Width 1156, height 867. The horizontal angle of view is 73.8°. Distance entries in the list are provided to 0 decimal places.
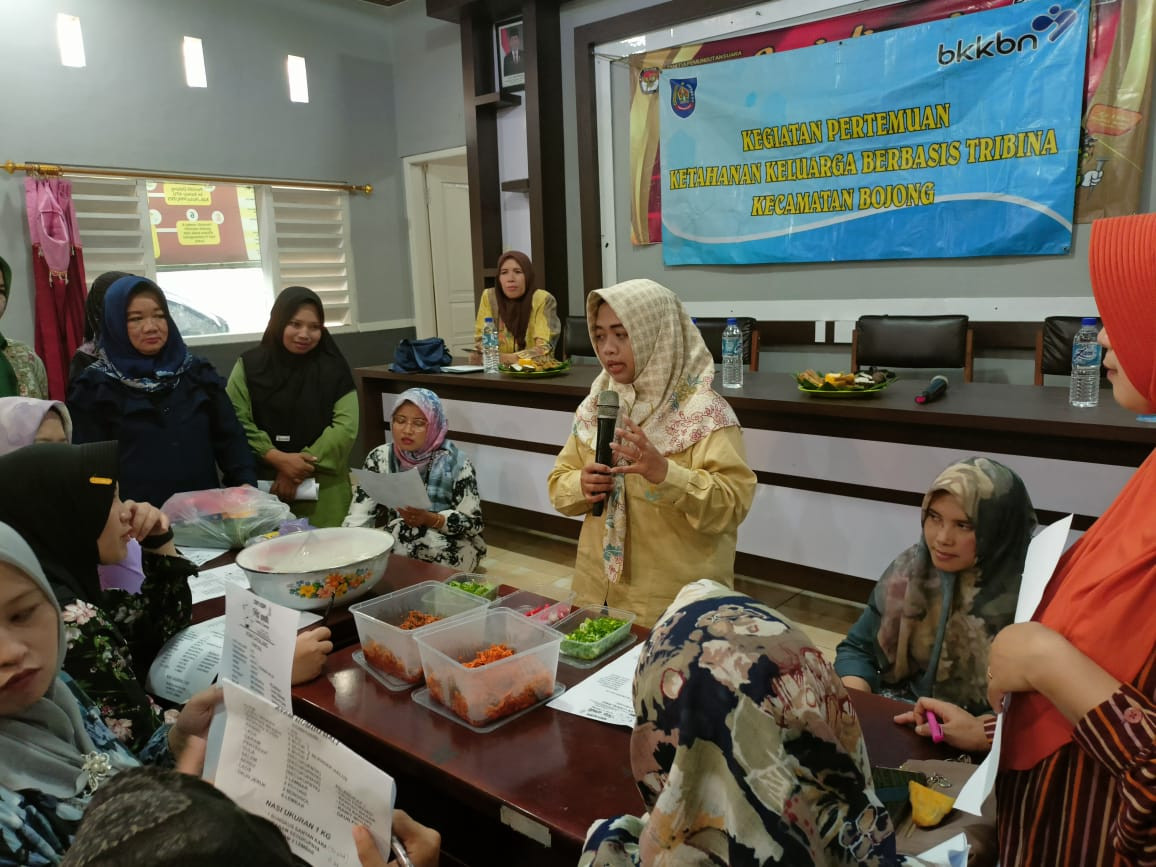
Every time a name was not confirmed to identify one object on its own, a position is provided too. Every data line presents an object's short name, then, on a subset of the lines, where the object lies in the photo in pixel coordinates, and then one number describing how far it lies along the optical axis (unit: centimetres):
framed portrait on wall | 535
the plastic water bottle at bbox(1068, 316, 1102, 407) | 251
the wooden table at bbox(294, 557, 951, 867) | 100
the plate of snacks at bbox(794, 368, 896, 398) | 280
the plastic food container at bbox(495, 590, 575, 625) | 146
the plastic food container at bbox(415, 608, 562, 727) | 119
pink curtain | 433
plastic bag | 197
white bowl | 151
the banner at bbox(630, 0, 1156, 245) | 331
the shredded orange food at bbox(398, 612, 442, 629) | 140
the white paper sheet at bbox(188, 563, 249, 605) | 173
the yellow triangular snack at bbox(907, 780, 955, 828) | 95
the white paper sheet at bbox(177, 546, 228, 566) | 190
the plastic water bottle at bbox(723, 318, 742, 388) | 332
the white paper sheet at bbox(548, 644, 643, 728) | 119
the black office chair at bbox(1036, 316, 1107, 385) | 329
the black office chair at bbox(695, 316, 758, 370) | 412
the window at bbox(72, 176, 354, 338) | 474
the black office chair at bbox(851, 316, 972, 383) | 356
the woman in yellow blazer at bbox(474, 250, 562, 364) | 476
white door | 641
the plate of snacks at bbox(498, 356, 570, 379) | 379
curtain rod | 433
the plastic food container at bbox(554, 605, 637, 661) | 137
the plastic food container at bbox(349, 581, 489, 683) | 133
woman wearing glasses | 262
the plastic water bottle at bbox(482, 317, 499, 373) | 417
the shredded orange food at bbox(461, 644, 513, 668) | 124
